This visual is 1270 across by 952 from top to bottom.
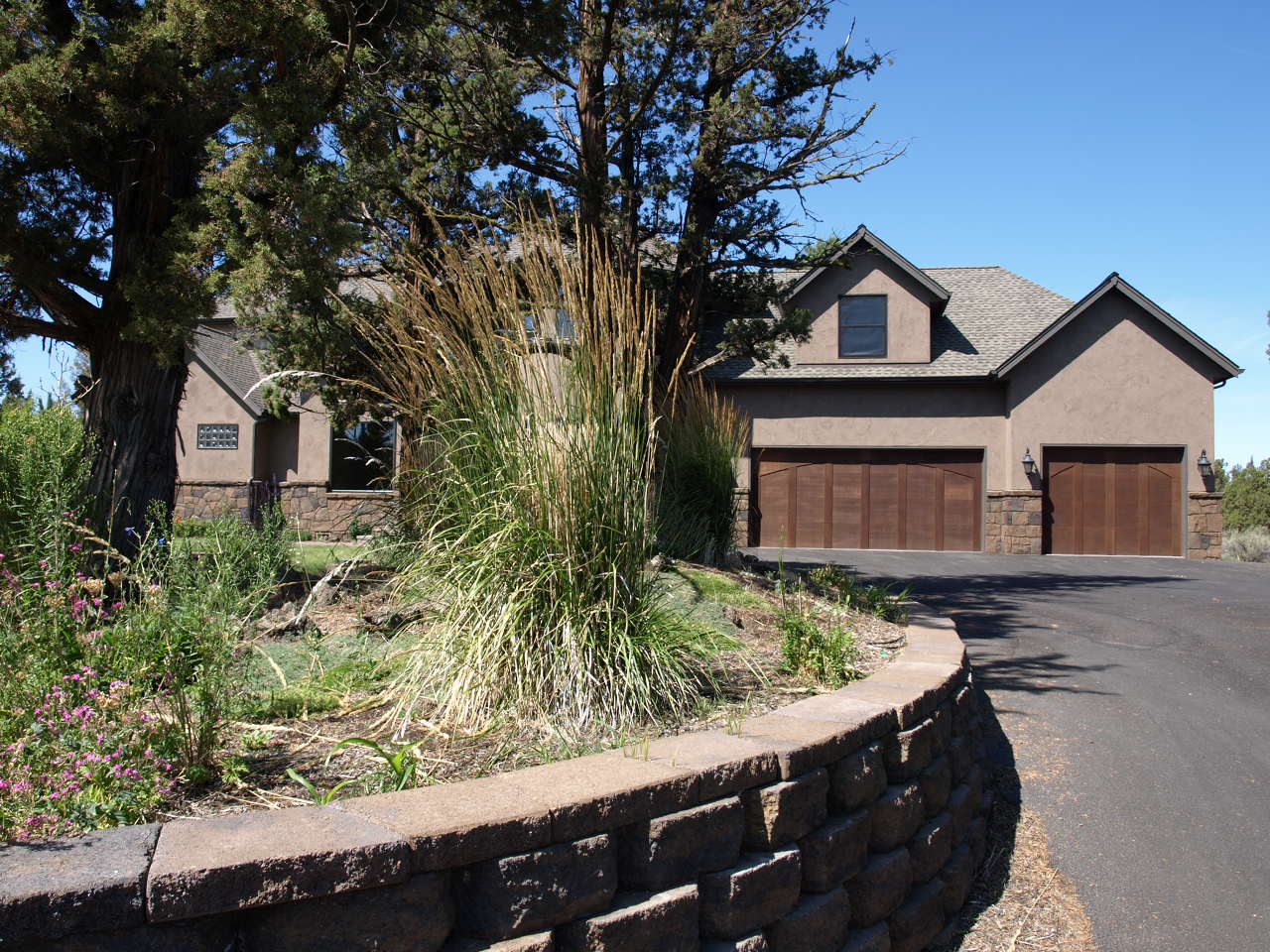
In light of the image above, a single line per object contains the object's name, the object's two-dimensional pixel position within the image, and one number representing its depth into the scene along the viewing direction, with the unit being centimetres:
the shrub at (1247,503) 2361
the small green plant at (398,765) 244
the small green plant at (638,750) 258
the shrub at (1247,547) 1728
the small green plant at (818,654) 411
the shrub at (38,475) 301
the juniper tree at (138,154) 584
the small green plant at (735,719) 295
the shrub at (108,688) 209
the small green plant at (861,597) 616
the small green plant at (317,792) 232
